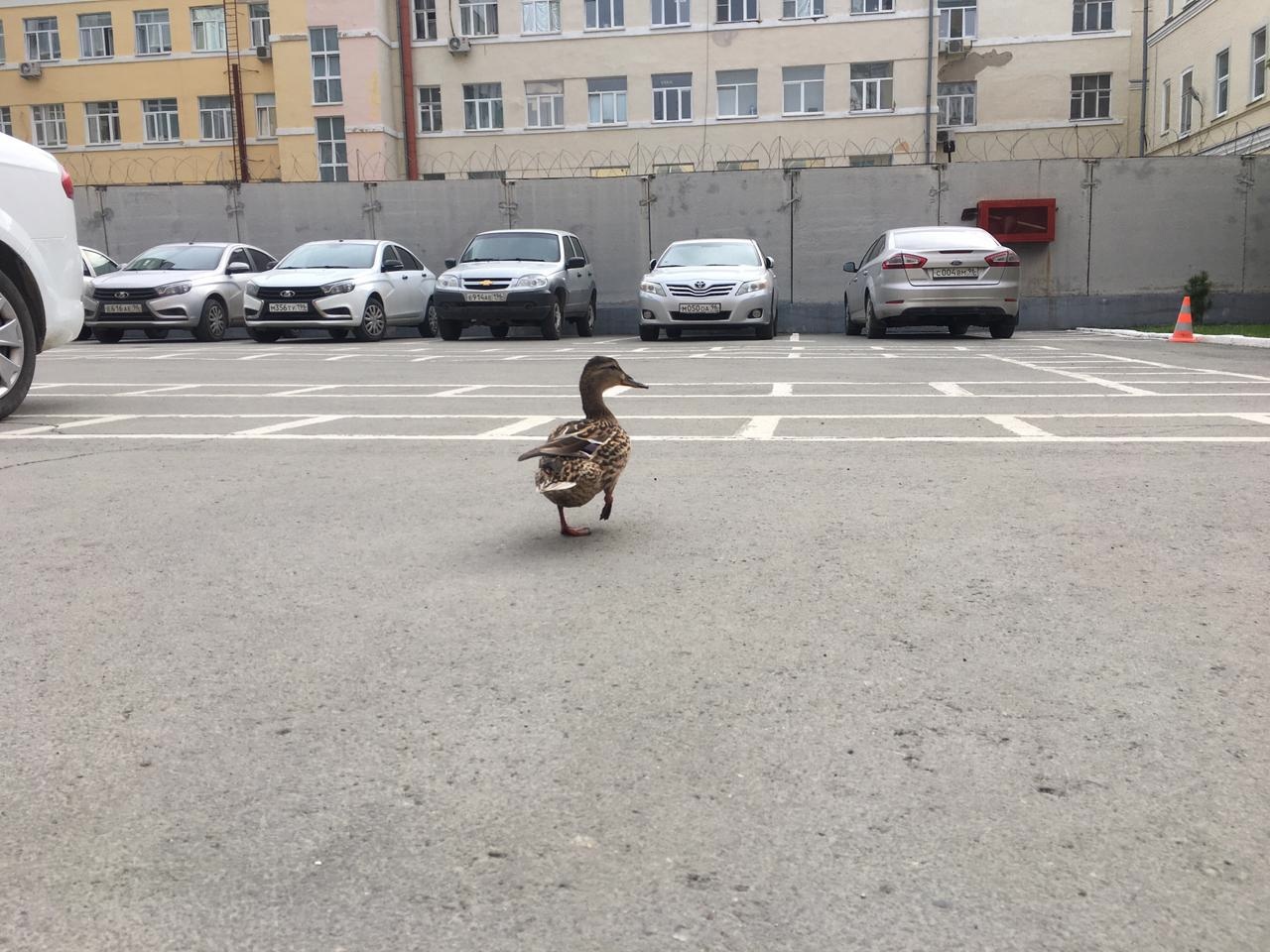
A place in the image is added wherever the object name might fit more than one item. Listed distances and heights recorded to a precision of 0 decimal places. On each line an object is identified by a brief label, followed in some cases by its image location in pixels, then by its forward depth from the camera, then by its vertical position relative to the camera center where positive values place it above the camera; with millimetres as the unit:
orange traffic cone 19062 -1193
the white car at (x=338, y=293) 21016 -341
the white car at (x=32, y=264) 9172 +123
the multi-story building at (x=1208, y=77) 33750 +4695
